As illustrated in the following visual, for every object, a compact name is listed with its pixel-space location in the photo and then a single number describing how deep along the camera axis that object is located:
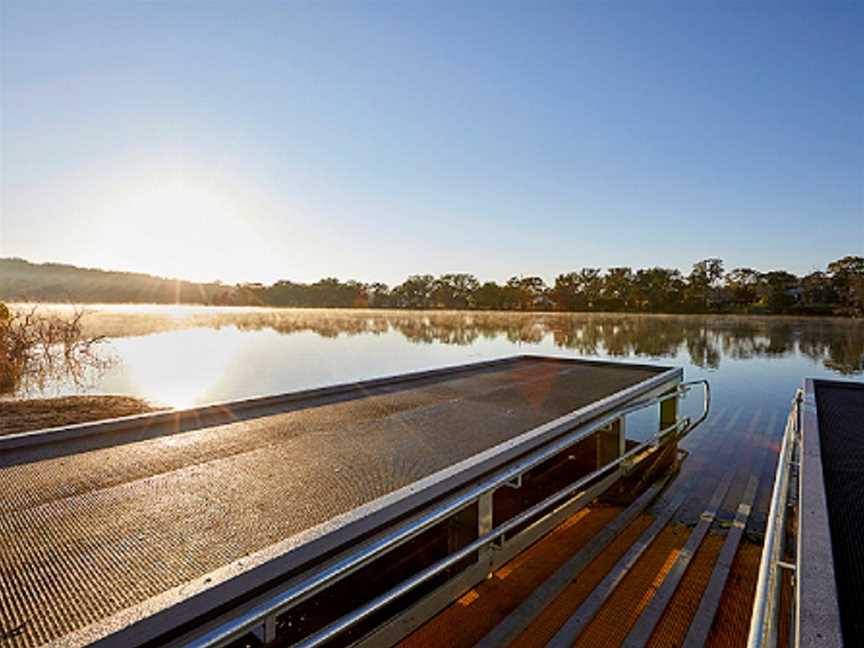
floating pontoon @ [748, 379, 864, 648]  1.07
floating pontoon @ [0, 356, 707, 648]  1.18
